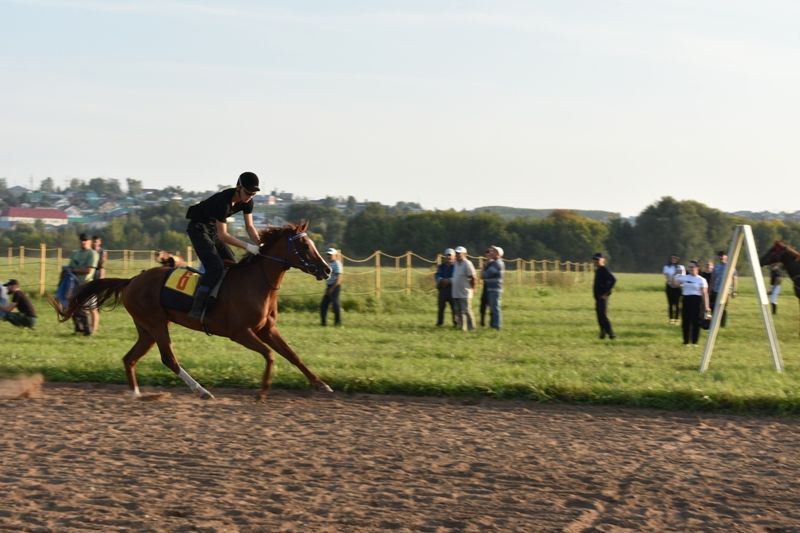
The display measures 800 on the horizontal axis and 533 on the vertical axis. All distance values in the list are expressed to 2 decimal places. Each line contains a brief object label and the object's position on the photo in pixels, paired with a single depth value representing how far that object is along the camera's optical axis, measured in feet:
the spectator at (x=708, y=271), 79.66
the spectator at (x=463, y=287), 70.44
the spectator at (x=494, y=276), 70.69
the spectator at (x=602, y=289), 66.59
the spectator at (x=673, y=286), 84.07
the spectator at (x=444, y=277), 73.92
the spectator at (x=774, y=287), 91.58
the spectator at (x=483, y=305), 76.89
